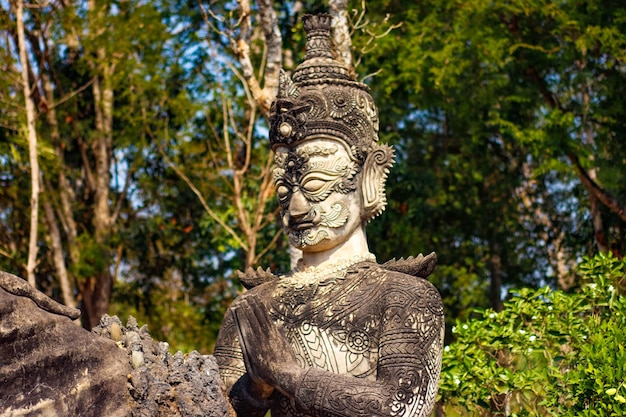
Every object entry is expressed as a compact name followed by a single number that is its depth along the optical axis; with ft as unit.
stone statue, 17.15
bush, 25.36
